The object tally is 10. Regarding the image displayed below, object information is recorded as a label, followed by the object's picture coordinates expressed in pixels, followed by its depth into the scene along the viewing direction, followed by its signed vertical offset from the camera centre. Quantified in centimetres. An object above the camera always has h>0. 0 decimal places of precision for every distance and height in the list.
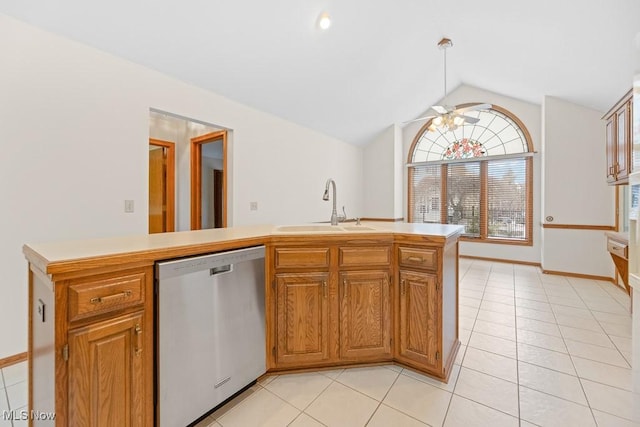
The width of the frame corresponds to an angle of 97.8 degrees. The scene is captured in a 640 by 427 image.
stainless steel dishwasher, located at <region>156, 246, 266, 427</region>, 127 -61
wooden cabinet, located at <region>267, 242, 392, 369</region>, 179 -60
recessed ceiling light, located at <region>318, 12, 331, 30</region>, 275 +191
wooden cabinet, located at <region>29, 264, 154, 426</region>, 100 -52
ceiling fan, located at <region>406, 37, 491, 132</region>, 321 +114
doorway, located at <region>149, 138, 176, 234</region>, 424 +28
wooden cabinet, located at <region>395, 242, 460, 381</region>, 174 -62
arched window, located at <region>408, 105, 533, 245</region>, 525 +71
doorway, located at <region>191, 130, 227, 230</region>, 387 +51
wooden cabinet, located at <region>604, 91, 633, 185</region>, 298 +84
